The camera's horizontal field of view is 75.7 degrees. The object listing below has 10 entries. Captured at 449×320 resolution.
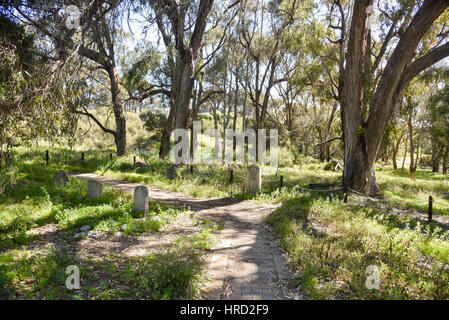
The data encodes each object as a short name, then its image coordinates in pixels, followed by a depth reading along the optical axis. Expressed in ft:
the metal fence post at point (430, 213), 29.70
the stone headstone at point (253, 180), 38.24
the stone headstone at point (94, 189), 29.12
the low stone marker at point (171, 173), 44.69
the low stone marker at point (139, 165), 50.75
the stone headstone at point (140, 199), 26.00
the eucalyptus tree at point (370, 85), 34.53
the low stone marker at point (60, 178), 33.70
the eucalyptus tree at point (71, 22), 17.80
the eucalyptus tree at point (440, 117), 71.05
